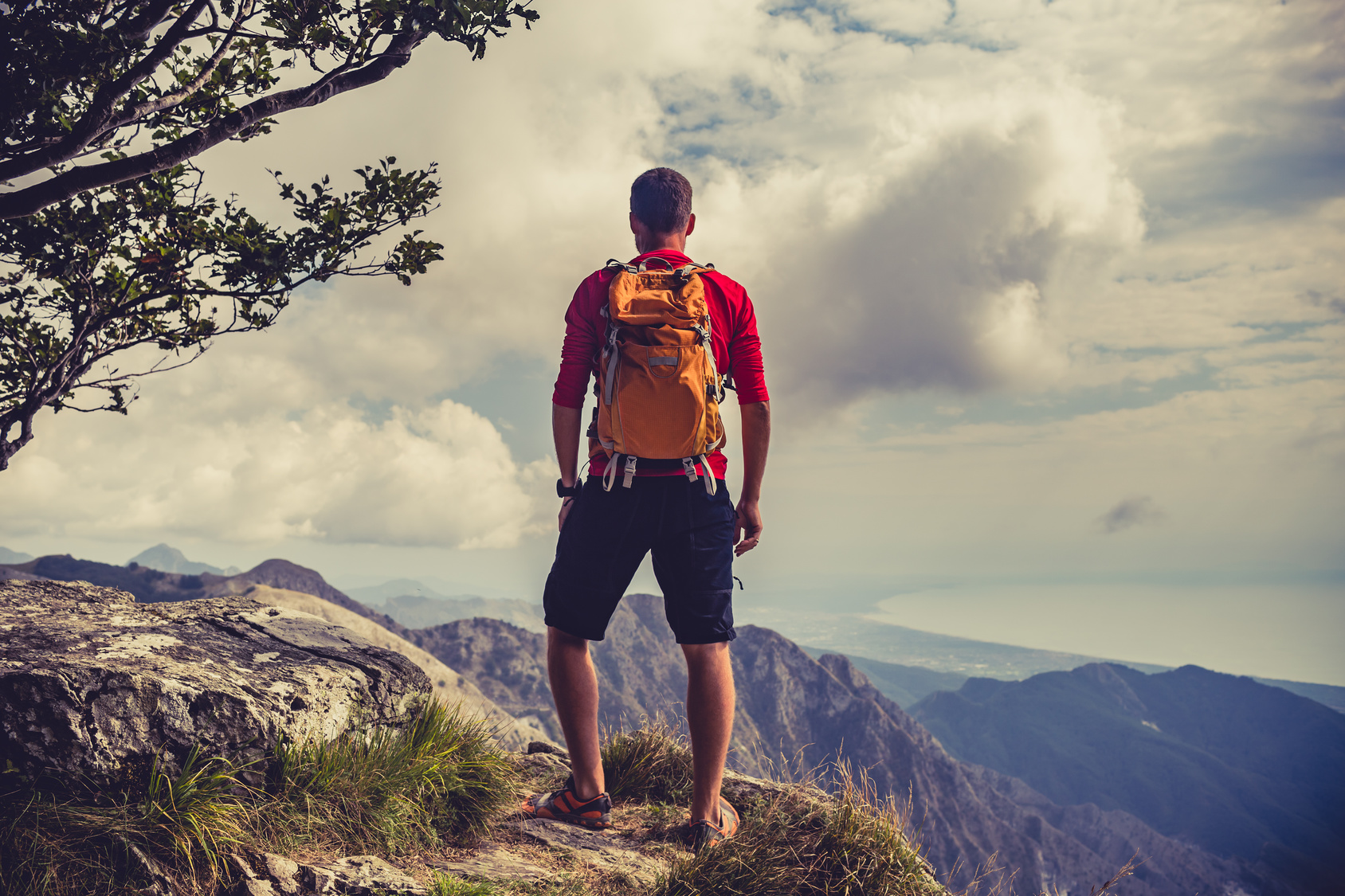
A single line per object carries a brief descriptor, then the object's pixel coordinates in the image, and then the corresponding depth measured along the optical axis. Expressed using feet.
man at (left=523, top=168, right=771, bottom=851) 15.89
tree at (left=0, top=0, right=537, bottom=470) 19.92
